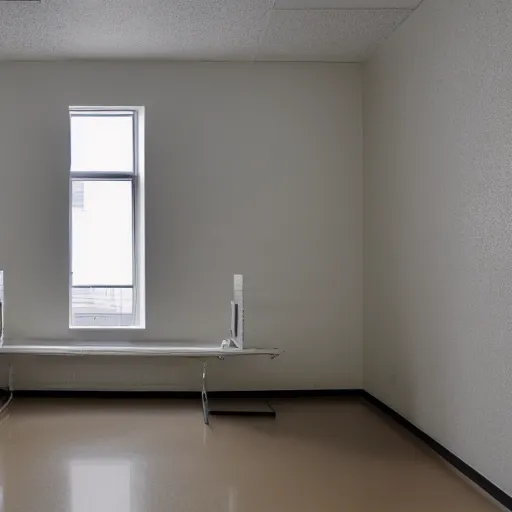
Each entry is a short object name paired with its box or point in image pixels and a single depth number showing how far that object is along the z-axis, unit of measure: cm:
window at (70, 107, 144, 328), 638
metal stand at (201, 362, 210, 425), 537
